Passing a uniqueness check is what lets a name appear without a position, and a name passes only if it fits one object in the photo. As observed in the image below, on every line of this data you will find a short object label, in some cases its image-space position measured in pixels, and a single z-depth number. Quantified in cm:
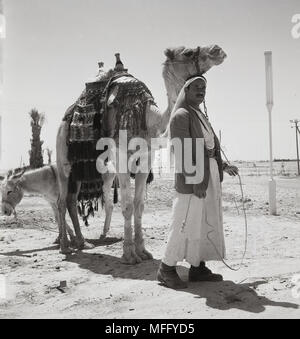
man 454
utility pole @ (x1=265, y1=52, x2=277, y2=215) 1103
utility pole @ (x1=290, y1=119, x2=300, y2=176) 5575
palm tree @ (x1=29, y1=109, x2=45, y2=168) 4479
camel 505
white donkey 870
